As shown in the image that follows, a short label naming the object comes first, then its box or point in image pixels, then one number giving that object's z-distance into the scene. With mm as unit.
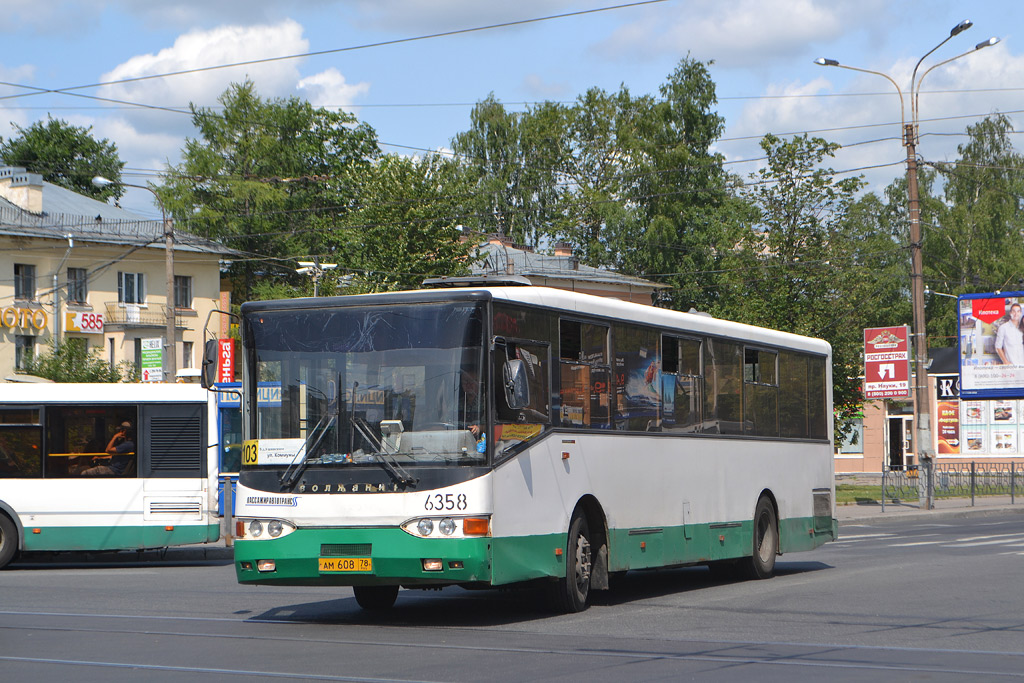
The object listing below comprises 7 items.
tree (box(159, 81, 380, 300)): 66938
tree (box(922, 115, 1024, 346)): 70250
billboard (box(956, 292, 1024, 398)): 39375
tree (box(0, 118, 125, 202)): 67812
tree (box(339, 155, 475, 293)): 54750
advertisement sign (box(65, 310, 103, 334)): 57719
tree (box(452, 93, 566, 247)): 67562
